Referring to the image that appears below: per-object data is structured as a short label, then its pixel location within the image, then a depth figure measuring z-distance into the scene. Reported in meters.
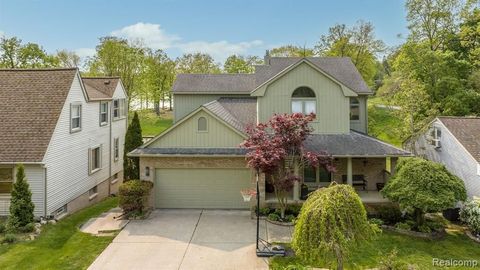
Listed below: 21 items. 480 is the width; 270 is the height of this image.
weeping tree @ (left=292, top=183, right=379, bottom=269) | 8.02
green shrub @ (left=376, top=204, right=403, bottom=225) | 15.20
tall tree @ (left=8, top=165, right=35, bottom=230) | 13.20
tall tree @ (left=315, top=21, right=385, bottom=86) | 40.72
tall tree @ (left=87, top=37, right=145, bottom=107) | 37.75
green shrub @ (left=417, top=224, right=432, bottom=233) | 13.71
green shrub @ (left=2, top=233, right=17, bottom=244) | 12.09
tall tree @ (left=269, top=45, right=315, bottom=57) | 45.00
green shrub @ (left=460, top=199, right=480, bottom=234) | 13.85
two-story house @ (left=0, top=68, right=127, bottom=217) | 14.47
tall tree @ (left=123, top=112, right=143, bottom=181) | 20.02
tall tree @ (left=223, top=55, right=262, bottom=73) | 52.41
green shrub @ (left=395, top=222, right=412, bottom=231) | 13.96
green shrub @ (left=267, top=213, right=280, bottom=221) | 14.77
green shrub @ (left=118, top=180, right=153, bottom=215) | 15.01
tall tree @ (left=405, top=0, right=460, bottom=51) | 26.55
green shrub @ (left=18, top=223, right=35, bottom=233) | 13.07
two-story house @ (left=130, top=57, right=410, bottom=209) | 16.31
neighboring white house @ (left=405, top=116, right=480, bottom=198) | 15.52
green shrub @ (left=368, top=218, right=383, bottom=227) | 14.20
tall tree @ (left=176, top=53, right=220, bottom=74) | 53.28
